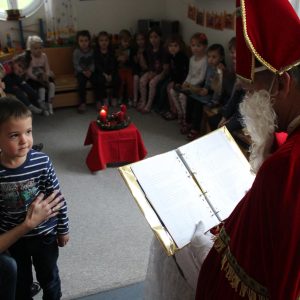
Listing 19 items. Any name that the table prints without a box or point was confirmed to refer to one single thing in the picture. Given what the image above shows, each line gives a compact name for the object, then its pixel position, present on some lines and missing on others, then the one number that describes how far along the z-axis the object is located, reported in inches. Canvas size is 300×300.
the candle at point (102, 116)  124.6
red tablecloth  121.3
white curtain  188.7
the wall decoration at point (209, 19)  164.1
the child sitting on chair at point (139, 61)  186.7
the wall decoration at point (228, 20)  149.3
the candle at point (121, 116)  125.4
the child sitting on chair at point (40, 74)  172.9
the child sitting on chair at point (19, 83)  160.4
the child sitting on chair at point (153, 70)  178.5
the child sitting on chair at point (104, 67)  184.2
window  189.0
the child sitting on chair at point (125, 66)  191.9
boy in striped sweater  50.5
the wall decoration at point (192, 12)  178.4
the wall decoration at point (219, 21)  156.7
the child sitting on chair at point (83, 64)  181.5
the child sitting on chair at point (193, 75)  158.1
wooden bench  183.6
